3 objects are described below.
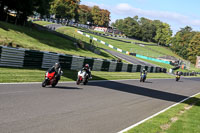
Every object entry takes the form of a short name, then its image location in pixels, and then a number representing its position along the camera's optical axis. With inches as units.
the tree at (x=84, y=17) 5935.0
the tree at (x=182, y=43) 5216.5
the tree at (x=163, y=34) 6010.3
